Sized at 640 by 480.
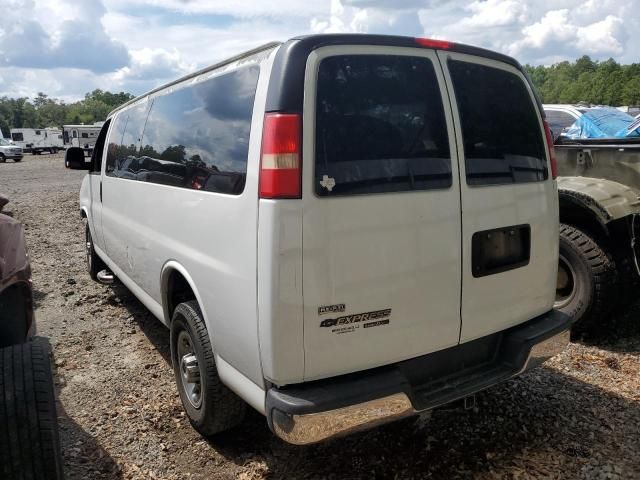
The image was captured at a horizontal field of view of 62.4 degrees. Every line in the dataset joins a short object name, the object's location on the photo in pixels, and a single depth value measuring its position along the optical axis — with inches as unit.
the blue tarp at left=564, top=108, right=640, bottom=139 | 226.5
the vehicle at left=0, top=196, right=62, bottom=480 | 86.0
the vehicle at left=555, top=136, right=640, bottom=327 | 166.1
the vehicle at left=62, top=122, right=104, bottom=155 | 1893.5
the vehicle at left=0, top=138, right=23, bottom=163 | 1456.7
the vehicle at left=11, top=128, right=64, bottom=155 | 1975.9
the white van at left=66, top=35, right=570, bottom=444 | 86.5
